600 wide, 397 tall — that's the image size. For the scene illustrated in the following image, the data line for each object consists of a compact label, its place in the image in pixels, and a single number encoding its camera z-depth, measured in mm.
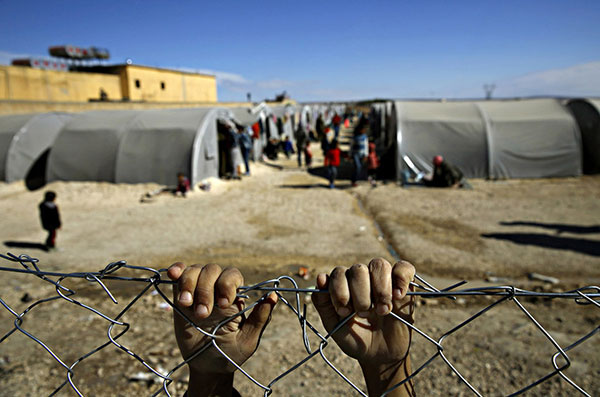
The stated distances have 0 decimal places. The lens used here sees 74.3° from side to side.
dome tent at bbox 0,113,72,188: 13367
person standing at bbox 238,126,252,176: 15586
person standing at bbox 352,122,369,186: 13688
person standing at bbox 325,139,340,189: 12914
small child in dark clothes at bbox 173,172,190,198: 11898
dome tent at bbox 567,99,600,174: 14844
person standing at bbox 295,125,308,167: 19203
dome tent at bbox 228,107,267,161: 19188
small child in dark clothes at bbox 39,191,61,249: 7723
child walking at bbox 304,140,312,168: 18012
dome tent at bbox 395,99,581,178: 14578
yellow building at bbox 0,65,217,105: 21406
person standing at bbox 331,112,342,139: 26891
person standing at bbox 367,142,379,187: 13602
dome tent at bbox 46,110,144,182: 13352
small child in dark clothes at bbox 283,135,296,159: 21031
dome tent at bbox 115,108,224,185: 12844
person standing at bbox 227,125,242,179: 15086
